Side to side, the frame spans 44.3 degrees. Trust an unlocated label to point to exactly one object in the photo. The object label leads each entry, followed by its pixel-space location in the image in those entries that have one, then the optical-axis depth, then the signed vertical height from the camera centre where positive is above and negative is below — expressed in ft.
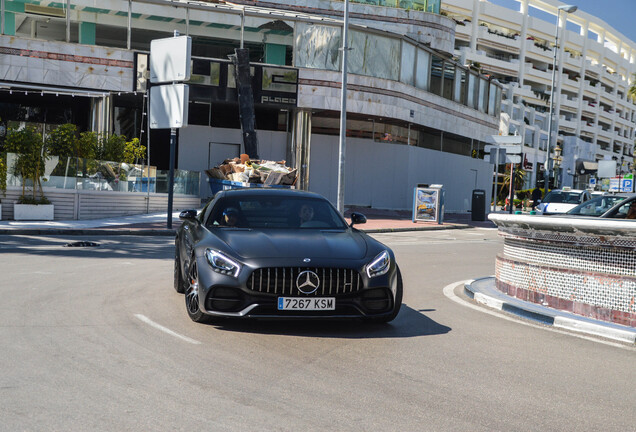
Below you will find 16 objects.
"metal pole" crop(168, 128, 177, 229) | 70.95 -1.16
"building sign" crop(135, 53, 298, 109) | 112.37 +12.62
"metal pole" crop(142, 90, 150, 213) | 85.87 -3.57
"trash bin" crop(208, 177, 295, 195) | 93.81 -1.73
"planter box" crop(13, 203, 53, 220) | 72.33 -4.83
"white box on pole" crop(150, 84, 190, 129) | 70.69 +5.57
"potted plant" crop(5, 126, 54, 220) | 72.08 -0.85
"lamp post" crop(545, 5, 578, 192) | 163.73 +37.50
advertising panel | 101.55 -3.37
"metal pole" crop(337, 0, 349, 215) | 88.22 +5.74
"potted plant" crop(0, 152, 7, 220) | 71.41 -1.37
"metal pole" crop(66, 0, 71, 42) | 106.93 +19.17
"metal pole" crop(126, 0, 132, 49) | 109.91 +19.60
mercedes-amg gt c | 23.52 -3.10
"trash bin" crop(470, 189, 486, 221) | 118.21 -3.45
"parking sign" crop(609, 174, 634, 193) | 121.19 +1.02
